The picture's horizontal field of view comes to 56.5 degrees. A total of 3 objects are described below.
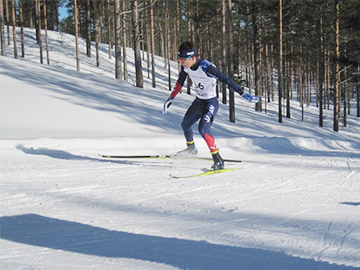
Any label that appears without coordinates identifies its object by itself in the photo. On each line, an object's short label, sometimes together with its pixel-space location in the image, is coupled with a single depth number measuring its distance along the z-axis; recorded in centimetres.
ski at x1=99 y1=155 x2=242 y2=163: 740
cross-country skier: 598
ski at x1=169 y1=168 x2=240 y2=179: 559
